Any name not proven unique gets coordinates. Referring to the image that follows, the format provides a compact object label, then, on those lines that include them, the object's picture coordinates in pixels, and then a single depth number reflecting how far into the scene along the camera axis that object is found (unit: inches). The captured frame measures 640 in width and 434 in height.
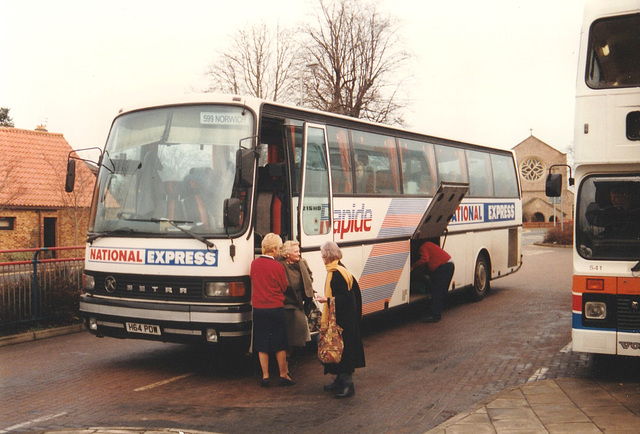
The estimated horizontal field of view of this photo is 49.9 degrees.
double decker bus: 302.5
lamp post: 1646.9
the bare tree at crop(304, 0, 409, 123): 1825.8
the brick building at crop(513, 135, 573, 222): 3772.1
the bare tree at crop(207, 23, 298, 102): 1770.4
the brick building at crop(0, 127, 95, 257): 1299.2
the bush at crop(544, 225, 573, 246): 1708.9
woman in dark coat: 295.4
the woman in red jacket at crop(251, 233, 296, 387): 311.9
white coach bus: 321.1
